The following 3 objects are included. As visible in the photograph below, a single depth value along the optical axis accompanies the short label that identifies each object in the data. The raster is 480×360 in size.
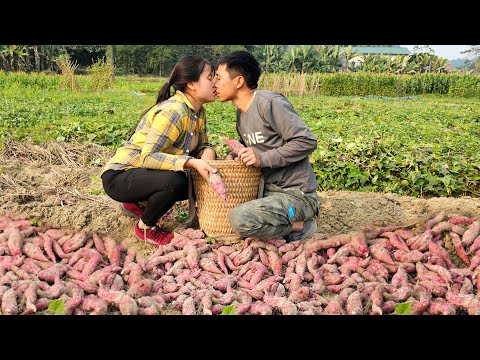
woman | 3.05
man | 3.05
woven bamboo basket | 3.13
